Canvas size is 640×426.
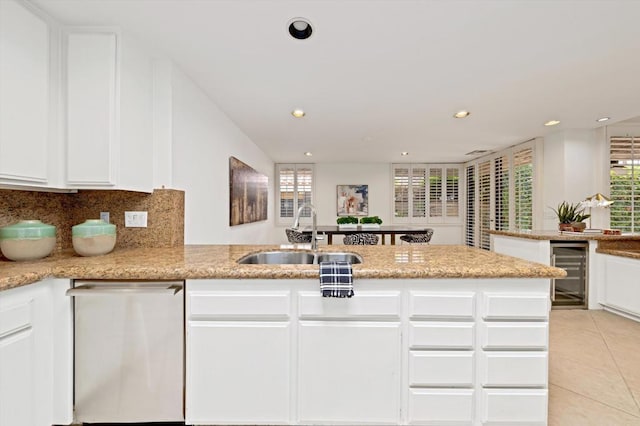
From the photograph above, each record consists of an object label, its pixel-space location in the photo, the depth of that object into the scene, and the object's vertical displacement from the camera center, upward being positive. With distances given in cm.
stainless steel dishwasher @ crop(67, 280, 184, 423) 144 -68
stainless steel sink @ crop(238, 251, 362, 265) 201 -32
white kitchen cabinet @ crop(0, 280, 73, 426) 124 -66
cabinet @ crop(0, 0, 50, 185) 145 +62
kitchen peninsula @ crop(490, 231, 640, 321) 304 -52
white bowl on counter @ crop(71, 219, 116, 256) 177 -16
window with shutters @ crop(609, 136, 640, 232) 428 +49
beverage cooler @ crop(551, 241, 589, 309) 334 -70
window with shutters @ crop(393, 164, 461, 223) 767 +53
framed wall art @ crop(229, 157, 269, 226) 366 +29
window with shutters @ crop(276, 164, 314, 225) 761 +70
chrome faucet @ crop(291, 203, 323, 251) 209 -17
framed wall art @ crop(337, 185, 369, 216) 762 +34
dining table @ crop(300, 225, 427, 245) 454 -29
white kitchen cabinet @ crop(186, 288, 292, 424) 144 -69
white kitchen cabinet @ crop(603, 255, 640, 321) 297 -76
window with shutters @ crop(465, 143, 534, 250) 517 +42
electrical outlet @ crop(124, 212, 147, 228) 214 -6
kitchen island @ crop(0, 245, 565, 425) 142 -66
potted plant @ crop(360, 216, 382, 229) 527 -17
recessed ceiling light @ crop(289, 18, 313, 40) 182 +120
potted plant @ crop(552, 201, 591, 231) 356 -8
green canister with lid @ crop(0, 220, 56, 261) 157 -16
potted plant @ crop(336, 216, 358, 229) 544 -17
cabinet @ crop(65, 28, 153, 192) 176 +64
